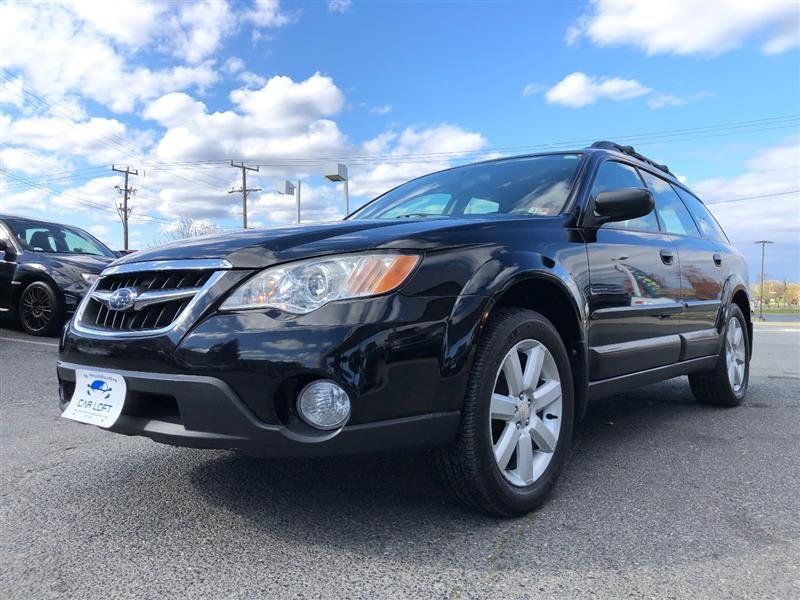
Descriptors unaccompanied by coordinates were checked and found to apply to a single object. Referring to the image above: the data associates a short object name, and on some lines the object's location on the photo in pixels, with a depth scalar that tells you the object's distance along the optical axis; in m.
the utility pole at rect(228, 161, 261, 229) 45.81
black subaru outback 2.02
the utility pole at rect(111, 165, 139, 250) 51.31
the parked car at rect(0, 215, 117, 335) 7.31
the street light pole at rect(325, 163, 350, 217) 19.31
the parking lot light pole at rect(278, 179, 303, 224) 24.75
